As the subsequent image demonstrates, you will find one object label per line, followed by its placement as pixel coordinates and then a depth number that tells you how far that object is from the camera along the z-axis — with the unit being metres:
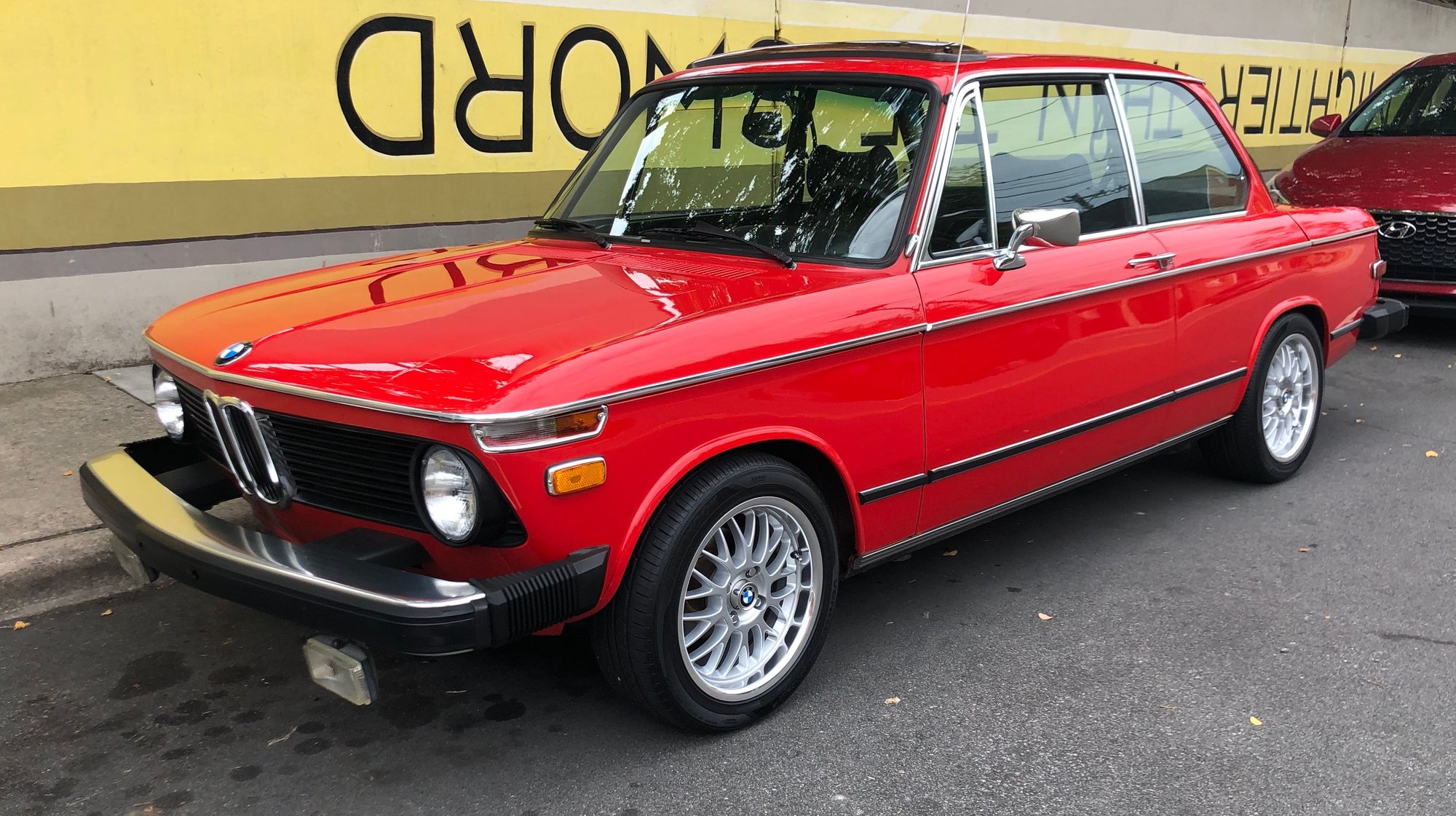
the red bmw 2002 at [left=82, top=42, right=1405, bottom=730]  2.75
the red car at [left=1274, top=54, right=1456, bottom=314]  7.84
